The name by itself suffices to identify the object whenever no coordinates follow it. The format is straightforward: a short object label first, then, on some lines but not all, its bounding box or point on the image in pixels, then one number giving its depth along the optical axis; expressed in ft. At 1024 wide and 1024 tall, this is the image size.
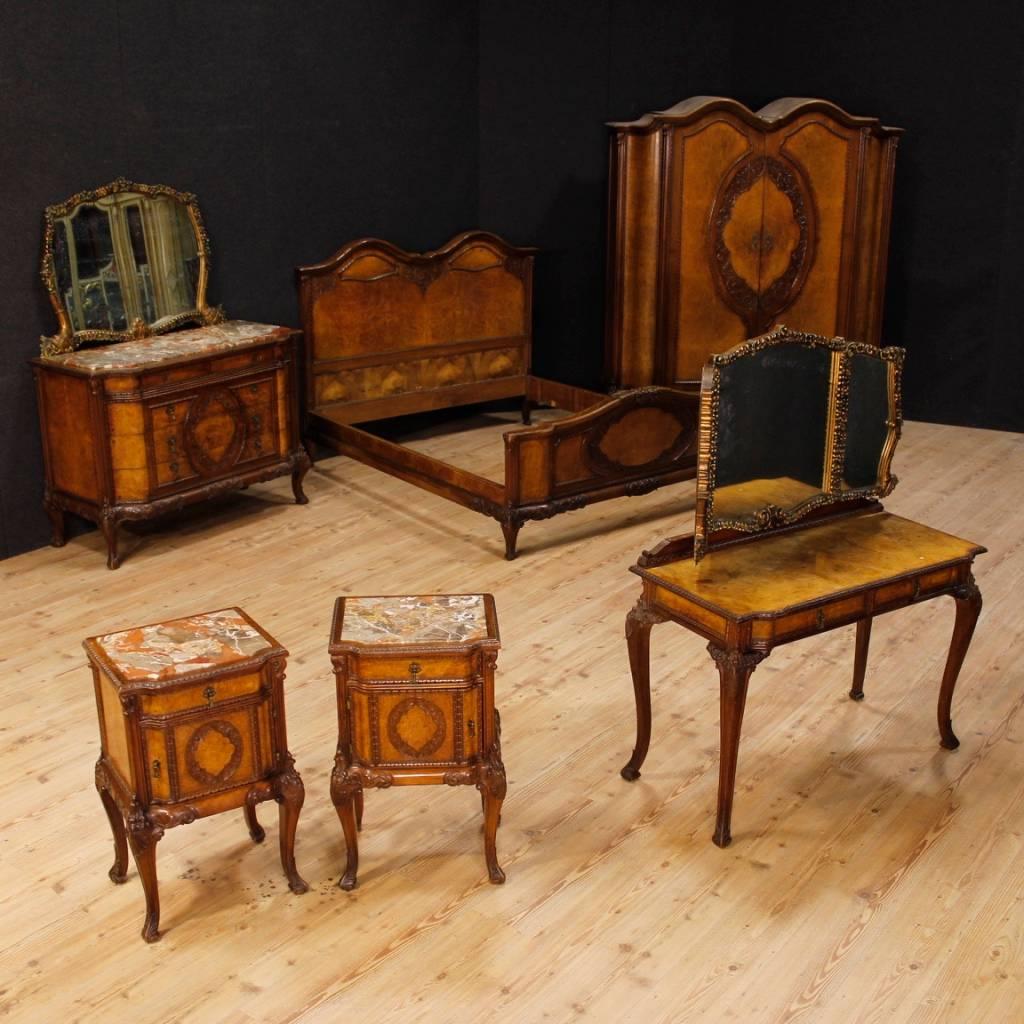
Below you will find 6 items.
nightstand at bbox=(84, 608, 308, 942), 10.74
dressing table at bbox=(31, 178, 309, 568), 18.94
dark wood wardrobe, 23.29
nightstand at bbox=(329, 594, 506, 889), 11.23
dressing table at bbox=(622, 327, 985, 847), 12.17
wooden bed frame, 20.08
